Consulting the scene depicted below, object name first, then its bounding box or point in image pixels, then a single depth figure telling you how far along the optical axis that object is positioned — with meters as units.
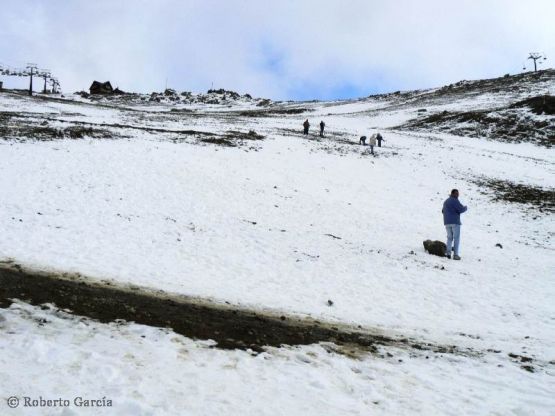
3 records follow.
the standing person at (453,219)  17.02
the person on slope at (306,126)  47.08
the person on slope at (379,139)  42.59
